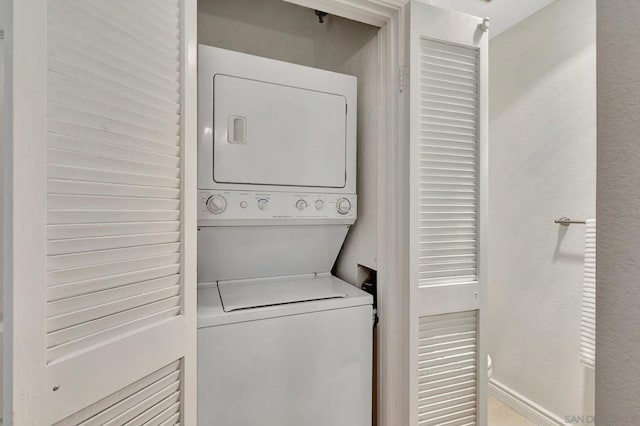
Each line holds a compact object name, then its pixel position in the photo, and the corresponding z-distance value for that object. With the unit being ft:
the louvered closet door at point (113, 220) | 2.08
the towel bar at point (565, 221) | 5.68
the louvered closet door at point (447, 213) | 4.34
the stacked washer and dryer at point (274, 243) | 3.90
